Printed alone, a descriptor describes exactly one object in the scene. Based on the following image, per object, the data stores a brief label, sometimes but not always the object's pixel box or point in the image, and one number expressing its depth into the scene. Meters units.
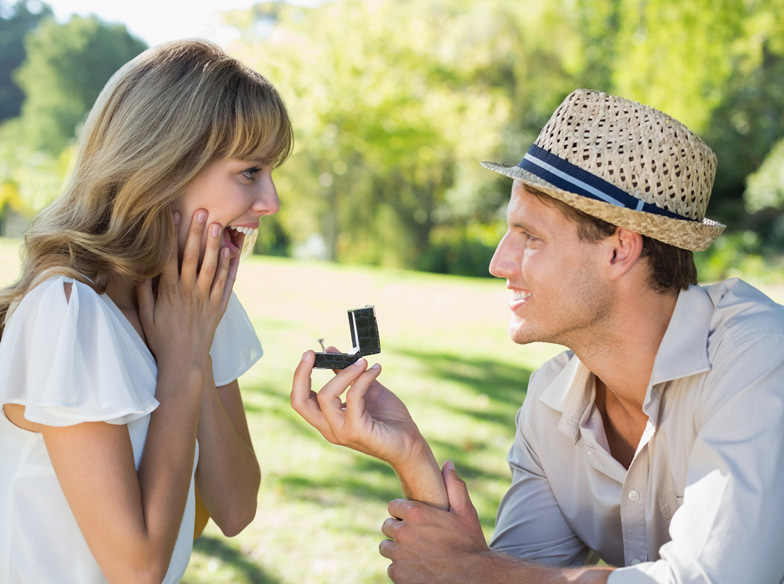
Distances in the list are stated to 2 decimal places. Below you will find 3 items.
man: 1.37
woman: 1.34
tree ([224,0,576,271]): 18.99
